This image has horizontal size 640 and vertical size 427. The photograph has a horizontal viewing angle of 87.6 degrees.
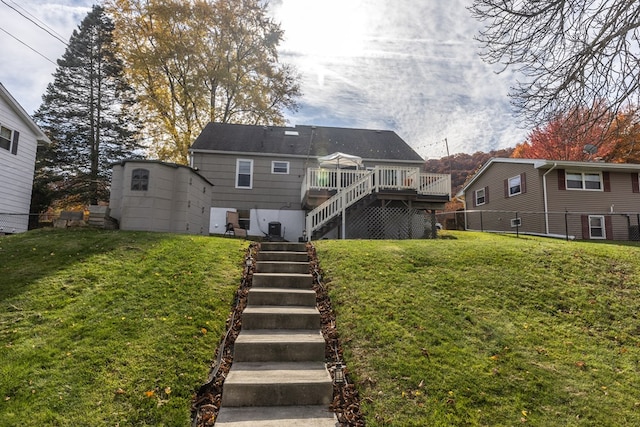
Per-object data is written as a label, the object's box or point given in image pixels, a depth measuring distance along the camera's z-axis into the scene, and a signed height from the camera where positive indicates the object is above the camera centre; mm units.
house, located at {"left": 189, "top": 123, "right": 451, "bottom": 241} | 11820 +2232
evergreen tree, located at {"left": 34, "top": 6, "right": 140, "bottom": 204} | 21906 +8268
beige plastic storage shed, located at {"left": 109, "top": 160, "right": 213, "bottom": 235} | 9359 +1119
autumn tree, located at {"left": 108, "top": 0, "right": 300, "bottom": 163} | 20422 +10947
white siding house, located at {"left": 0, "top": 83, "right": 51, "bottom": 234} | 12016 +2746
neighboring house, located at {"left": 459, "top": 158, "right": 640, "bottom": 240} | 14836 +2043
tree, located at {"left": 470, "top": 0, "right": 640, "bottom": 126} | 5184 +3098
